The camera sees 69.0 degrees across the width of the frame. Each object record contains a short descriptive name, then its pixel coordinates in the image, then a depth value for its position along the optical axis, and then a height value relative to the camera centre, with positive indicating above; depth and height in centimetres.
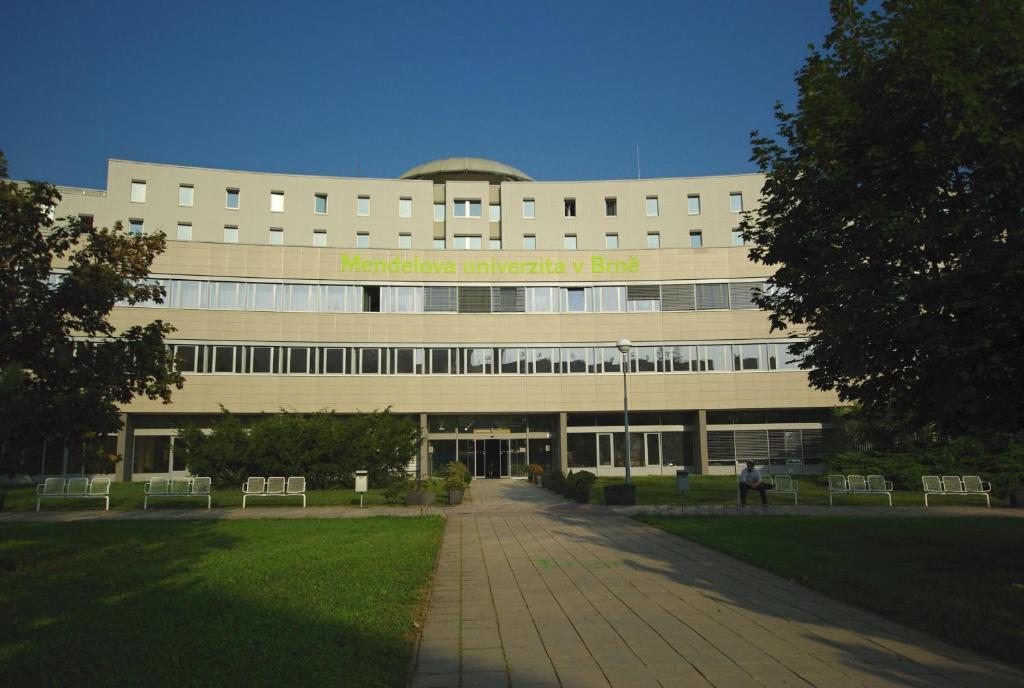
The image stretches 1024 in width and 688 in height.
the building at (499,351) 3891 +566
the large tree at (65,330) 1147 +212
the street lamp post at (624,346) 2413 +353
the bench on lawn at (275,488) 2225 -86
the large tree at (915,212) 961 +349
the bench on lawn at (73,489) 2142 -80
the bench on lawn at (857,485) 2148 -92
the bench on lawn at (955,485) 2155 -94
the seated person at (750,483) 2092 -80
